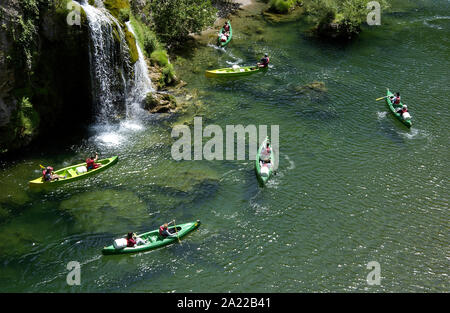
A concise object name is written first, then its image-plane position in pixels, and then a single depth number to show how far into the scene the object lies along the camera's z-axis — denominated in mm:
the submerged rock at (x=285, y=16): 50028
